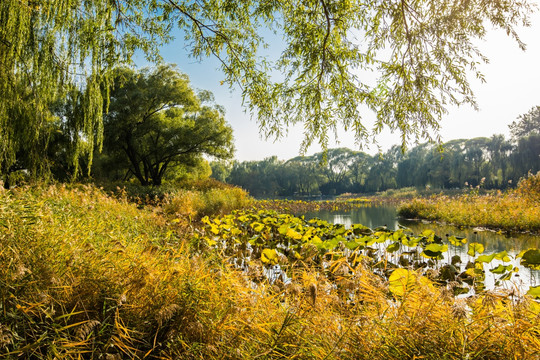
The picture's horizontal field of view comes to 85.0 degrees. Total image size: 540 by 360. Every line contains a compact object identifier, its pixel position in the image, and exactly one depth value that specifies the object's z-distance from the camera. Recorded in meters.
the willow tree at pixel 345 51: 3.45
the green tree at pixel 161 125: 15.66
